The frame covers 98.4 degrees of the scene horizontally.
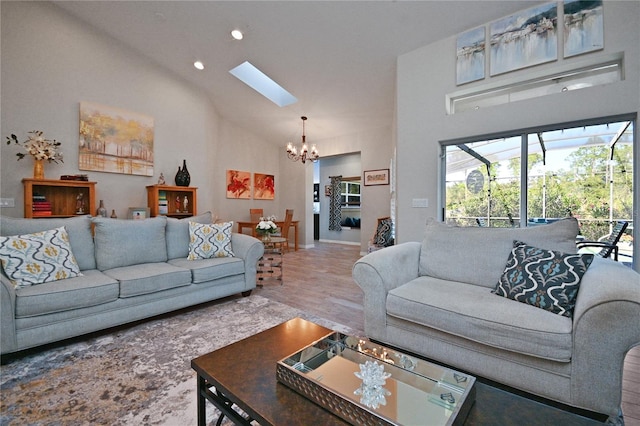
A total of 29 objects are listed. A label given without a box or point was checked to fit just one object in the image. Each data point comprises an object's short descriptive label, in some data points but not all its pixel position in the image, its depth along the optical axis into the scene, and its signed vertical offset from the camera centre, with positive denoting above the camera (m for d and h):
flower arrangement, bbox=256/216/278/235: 3.77 -0.24
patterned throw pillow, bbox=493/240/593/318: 1.51 -0.41
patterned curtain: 8.81 +0.14
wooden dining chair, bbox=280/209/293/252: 7.11 -0.35
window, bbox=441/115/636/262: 2.73 +0.37
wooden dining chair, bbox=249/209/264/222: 7.18 -0.09
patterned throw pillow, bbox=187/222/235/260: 3.20 -0.36
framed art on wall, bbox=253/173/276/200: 7.45 +0.67
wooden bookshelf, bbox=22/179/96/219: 3.58 +0.20
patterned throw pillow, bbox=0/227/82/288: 2.09 -0.37
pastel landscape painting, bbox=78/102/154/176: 4.16 +1.14
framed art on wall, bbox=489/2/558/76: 2.83 +1.83
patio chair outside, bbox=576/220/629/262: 2.71 -0.33
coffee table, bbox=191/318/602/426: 0.86 -0.65
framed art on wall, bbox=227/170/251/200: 6.81 +0.67
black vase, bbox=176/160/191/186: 5.09 +0.63
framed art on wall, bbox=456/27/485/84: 3.24 +1.84
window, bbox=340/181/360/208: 8.91 +0.53
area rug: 1.43 -1.04
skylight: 5.00 +2.45
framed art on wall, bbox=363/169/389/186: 6.20 +0.76
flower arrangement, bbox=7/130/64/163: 3.54 +0.86
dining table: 6.59 -0.38
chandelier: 5.72 +1.24
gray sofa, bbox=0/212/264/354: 1.96 -0.60
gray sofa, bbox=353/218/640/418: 1.26 -0.58
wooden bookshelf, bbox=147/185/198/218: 4.77 +0.20
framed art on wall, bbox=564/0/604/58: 2.61 +1.77
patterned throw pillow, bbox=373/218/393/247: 4.79 -0.44
